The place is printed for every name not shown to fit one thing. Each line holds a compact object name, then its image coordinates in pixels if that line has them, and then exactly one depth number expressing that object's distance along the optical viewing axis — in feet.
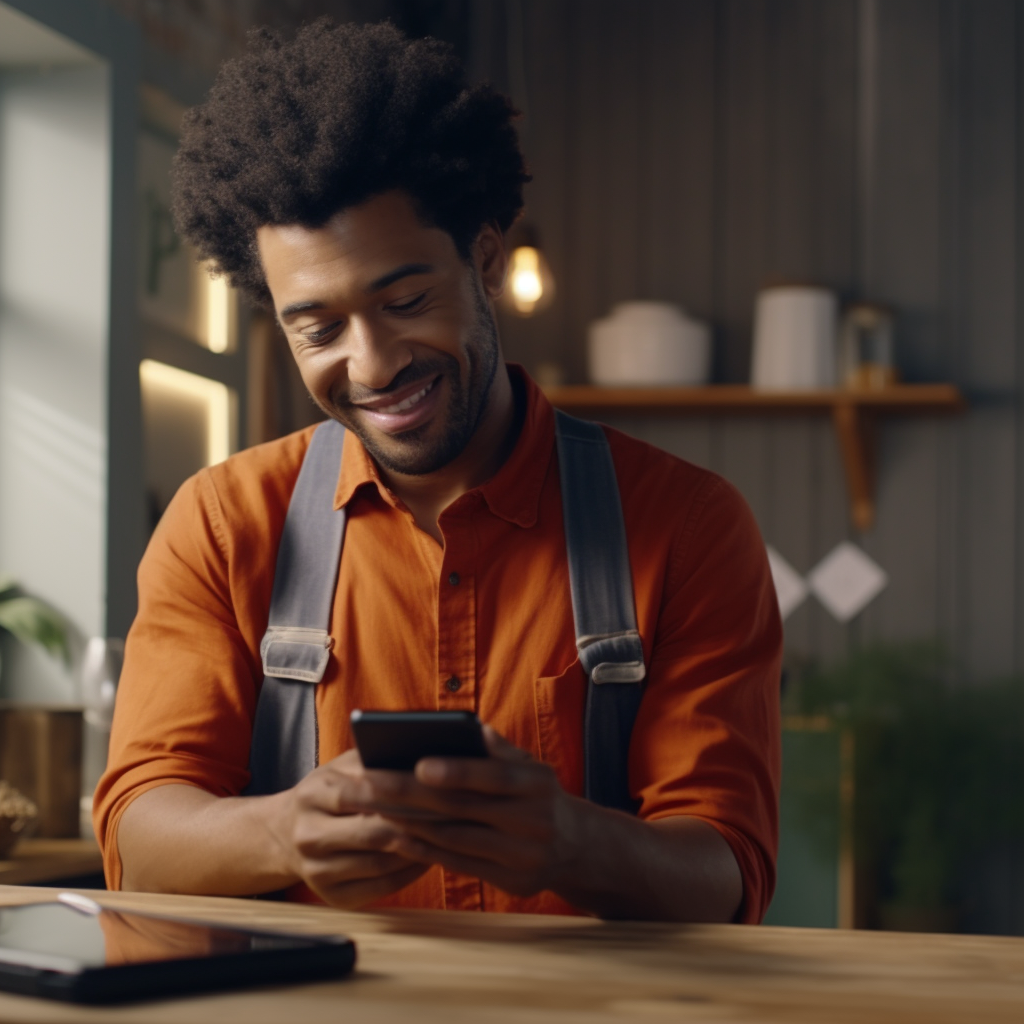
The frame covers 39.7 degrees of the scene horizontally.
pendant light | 11.24
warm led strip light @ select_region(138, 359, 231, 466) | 9.70
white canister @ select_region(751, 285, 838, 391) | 12.63
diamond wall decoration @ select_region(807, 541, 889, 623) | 13.06
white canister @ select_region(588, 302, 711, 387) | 12.91
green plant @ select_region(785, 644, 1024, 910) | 12.01
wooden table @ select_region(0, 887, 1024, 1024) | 2.29
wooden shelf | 12.37
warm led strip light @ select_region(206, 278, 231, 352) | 9.85
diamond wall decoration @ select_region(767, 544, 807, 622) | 13.17
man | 4.13
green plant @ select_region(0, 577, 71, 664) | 8.05
